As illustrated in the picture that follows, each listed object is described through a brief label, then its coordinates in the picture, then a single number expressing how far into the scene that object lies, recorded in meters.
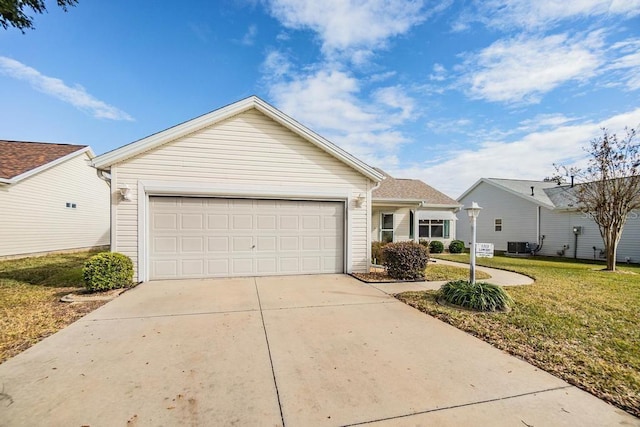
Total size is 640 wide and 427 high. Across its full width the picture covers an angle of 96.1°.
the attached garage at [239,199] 7.81
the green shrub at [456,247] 18.00
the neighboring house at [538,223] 15.96
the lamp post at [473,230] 6.34
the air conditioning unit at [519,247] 18.55
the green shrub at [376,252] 12.19
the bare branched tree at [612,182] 11.30
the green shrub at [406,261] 8.54
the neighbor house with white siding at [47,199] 12.56
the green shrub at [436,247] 17.36
